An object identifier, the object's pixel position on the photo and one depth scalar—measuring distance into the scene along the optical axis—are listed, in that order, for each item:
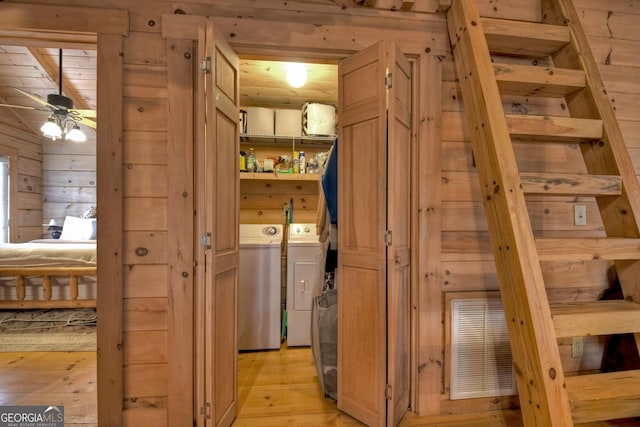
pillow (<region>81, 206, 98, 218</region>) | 4.59
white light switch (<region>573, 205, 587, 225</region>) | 1.71
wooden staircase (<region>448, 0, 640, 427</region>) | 0.94
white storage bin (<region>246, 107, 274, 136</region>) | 2.73
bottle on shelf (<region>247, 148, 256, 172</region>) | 2.73
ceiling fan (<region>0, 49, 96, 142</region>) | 3.03
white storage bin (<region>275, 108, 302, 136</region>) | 2.78
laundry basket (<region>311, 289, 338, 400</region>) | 1.76
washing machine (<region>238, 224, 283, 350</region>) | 2.35
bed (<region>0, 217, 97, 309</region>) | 3.01
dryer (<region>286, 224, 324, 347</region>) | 2.44
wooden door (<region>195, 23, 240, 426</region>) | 1.25
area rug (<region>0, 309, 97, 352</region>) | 2.48
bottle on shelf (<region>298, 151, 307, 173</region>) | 2.79
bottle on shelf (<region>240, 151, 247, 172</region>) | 2.74
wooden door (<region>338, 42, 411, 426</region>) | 1.42
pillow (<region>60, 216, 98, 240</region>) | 4.27
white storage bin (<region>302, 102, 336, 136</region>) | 2.72
